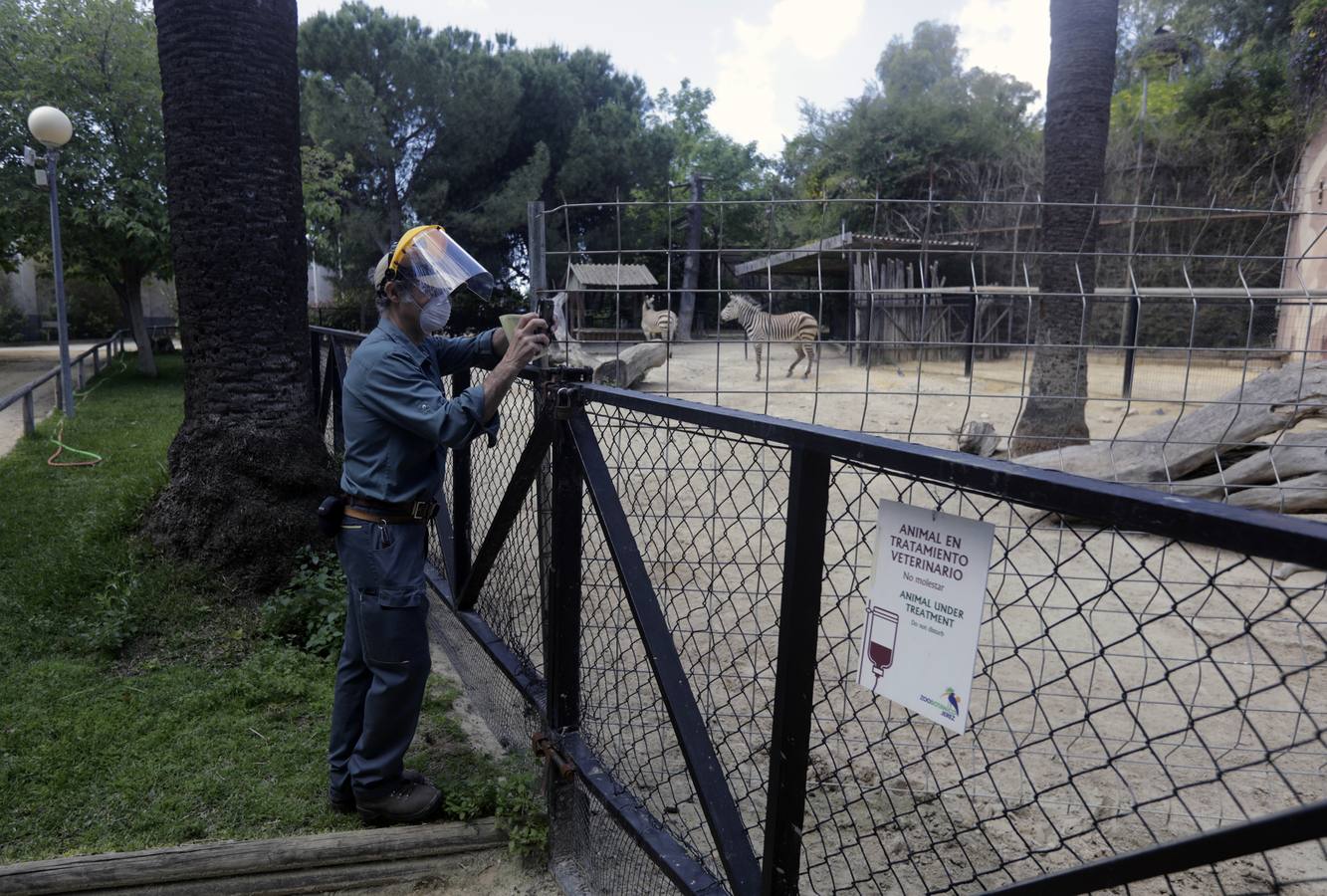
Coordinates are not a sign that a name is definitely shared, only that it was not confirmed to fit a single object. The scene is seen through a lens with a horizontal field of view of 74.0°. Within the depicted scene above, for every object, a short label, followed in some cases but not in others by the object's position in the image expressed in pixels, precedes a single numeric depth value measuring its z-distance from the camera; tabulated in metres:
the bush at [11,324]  28.80
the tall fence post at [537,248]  3.89
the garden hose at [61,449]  8.92
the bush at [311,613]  4.31
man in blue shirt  2.70
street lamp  10.57
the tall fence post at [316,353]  6.45
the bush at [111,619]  4.20
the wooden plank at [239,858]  2.72
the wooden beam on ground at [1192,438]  6.21
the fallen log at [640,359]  12.04
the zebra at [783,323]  9.63
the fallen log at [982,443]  8.30
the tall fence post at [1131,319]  12.76
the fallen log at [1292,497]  5.80
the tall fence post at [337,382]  5.71
